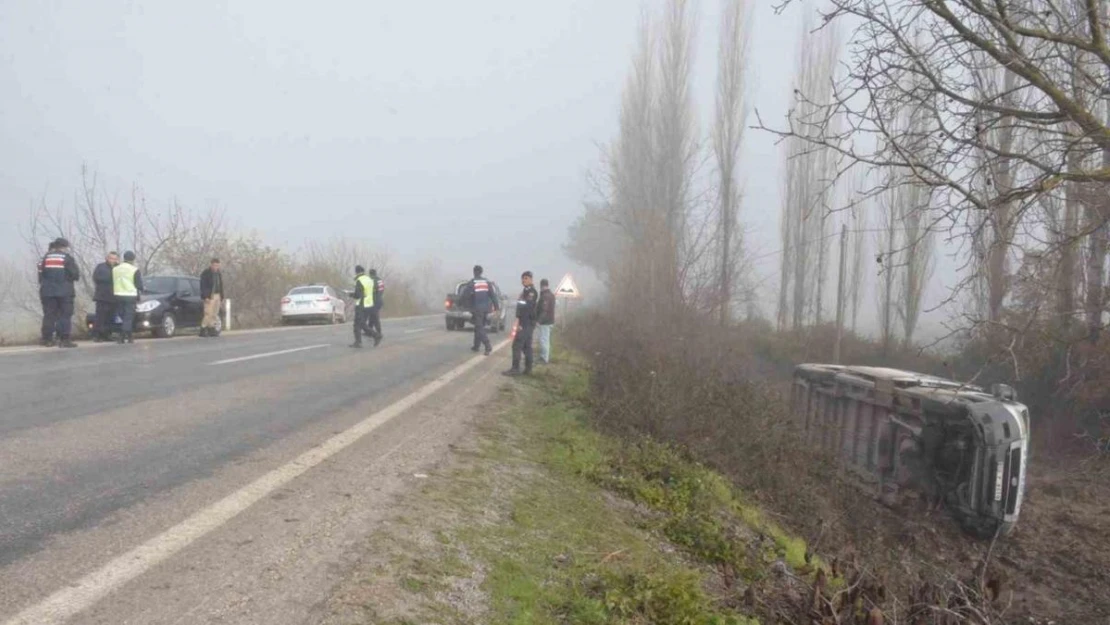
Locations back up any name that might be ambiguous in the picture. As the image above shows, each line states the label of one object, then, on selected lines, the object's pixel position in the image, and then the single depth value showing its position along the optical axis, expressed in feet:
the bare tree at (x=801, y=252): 109.81
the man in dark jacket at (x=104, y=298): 54.95
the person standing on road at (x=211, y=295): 65.57
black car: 63.31
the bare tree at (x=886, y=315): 87.44
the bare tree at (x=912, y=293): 85.33
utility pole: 85.05
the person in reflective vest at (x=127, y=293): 54.44
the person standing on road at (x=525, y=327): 44.75
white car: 109.29
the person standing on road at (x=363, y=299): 58.54
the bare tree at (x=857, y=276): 108.37
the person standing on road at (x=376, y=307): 60.80
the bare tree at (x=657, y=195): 79.82
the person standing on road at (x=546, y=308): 46.47
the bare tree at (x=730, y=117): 105.60
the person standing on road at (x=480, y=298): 51.80
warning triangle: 85.20
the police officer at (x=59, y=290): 48.65
